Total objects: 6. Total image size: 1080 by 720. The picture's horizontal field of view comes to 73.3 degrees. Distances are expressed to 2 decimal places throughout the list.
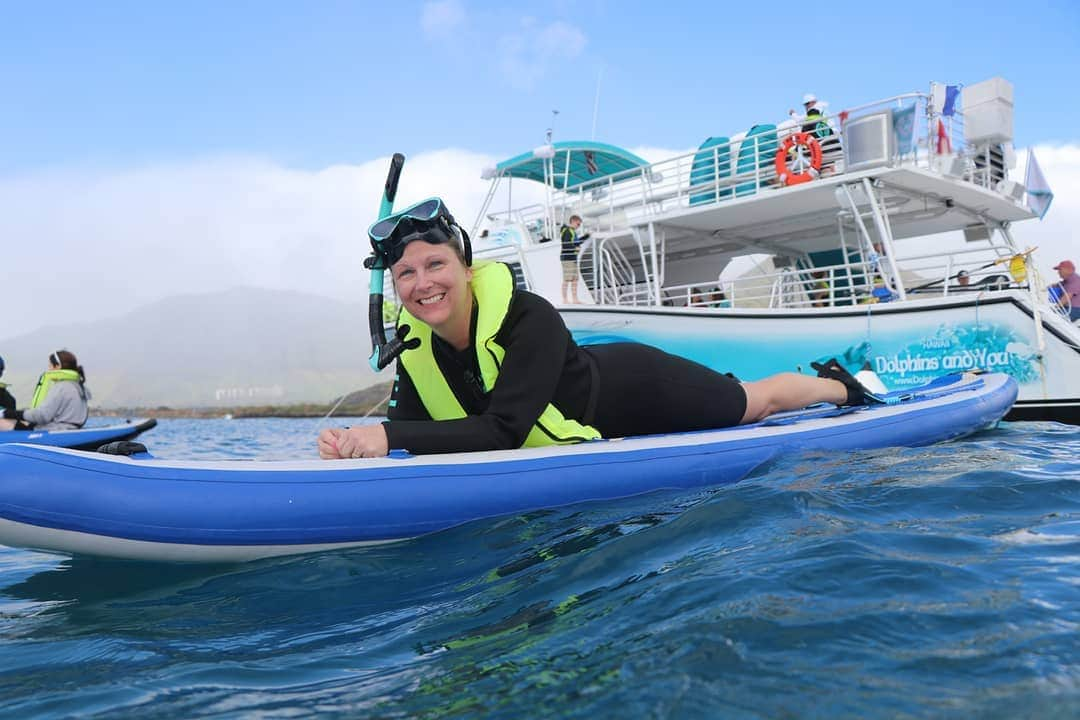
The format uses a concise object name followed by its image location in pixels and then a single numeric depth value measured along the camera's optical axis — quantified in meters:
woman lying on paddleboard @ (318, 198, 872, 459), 2.98
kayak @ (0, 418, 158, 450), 8.75
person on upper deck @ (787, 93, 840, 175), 10.23
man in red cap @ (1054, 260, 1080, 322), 9.38
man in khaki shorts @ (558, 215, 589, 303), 12.59
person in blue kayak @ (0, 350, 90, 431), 9.91
